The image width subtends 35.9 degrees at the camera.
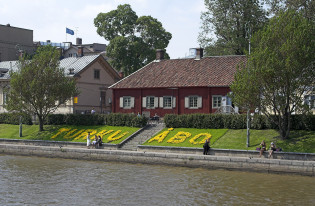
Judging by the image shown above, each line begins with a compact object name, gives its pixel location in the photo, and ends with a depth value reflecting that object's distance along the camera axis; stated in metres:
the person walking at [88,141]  46.59
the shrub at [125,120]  51.12
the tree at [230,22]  62.84
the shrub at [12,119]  59.67
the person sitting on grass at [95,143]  46.09
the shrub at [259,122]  43.66
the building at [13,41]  87.81
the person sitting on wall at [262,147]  37.72
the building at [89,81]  67.12
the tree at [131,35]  74.56
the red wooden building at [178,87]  54.48
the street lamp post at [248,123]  40.89
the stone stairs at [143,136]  45.81
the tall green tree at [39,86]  53.78
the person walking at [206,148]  40.13
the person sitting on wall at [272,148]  37.34
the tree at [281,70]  39.09
